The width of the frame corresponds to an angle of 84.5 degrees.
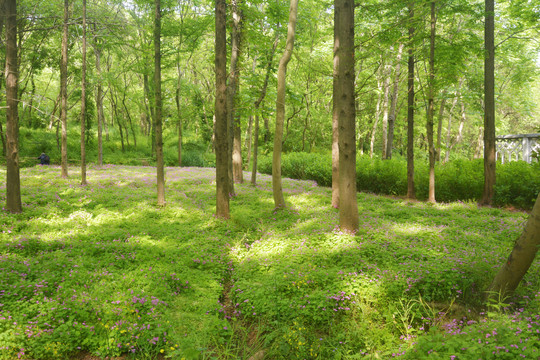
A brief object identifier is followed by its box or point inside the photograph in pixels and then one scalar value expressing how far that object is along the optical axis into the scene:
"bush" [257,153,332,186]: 18.31
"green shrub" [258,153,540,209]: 11.07
